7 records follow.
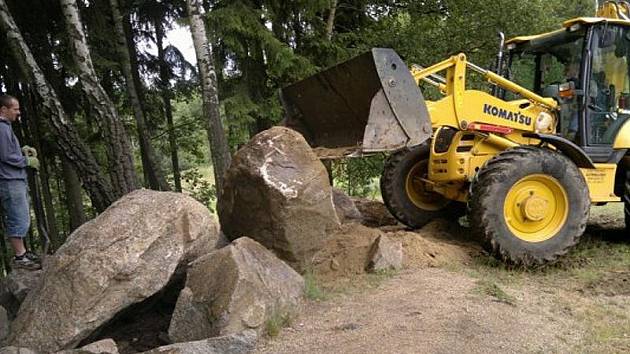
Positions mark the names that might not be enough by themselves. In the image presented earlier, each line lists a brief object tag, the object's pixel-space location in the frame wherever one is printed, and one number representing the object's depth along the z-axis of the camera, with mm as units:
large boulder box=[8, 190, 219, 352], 3623
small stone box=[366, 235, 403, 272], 5004
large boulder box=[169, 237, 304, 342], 3705
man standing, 5293
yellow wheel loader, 5148
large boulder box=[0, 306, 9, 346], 4071
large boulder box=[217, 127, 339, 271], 4652
